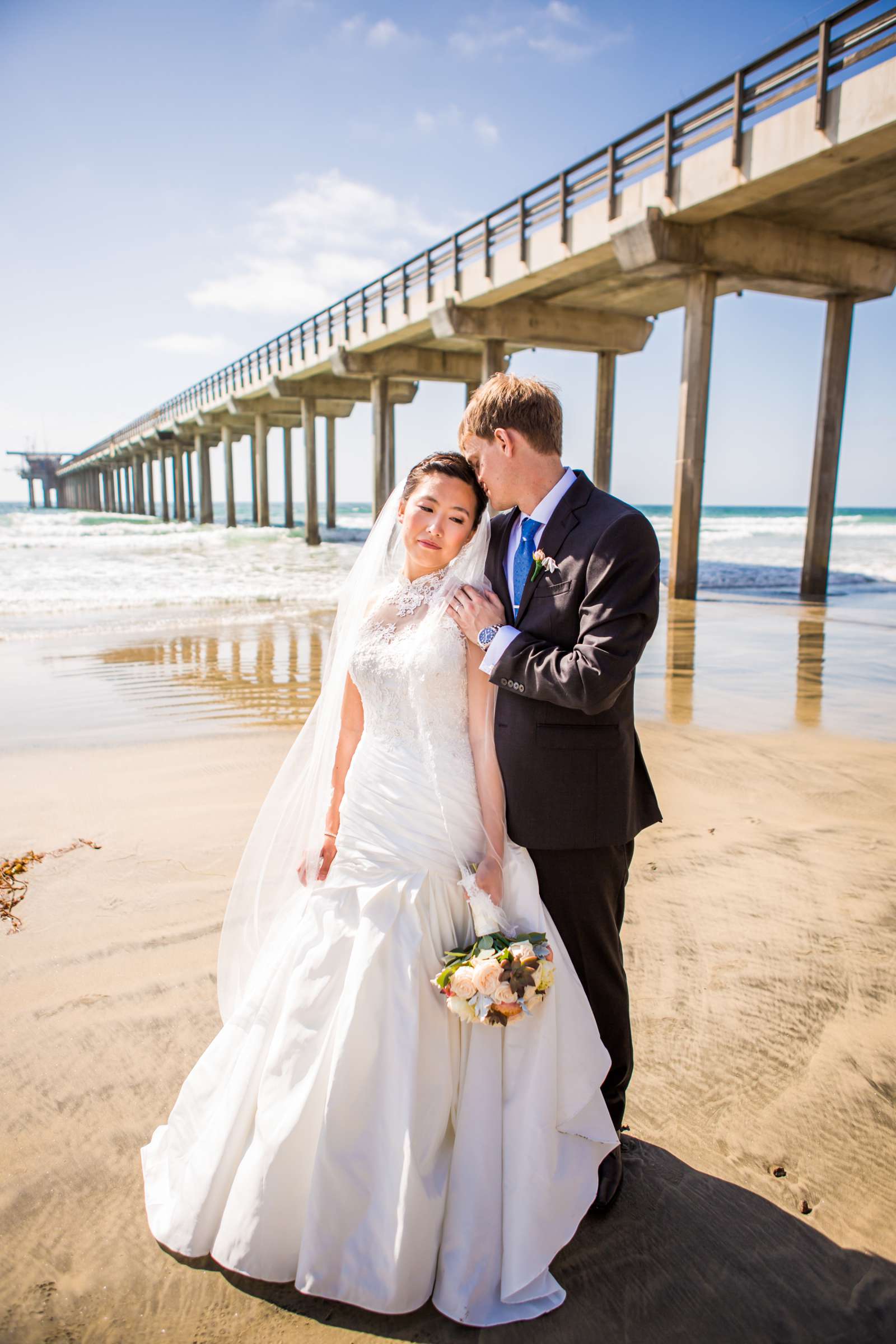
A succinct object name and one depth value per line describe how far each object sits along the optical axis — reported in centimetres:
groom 194
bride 180
